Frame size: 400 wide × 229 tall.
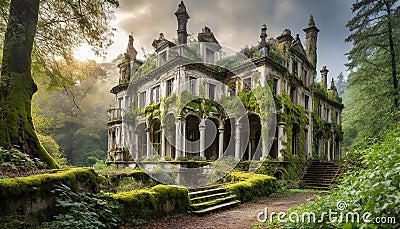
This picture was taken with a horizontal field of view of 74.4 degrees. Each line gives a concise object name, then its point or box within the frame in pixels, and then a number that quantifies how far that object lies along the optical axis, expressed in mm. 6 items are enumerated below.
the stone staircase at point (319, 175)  17252
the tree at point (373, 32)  16552
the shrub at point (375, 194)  3137
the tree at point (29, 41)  7680
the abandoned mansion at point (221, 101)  19062
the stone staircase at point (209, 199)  8469
